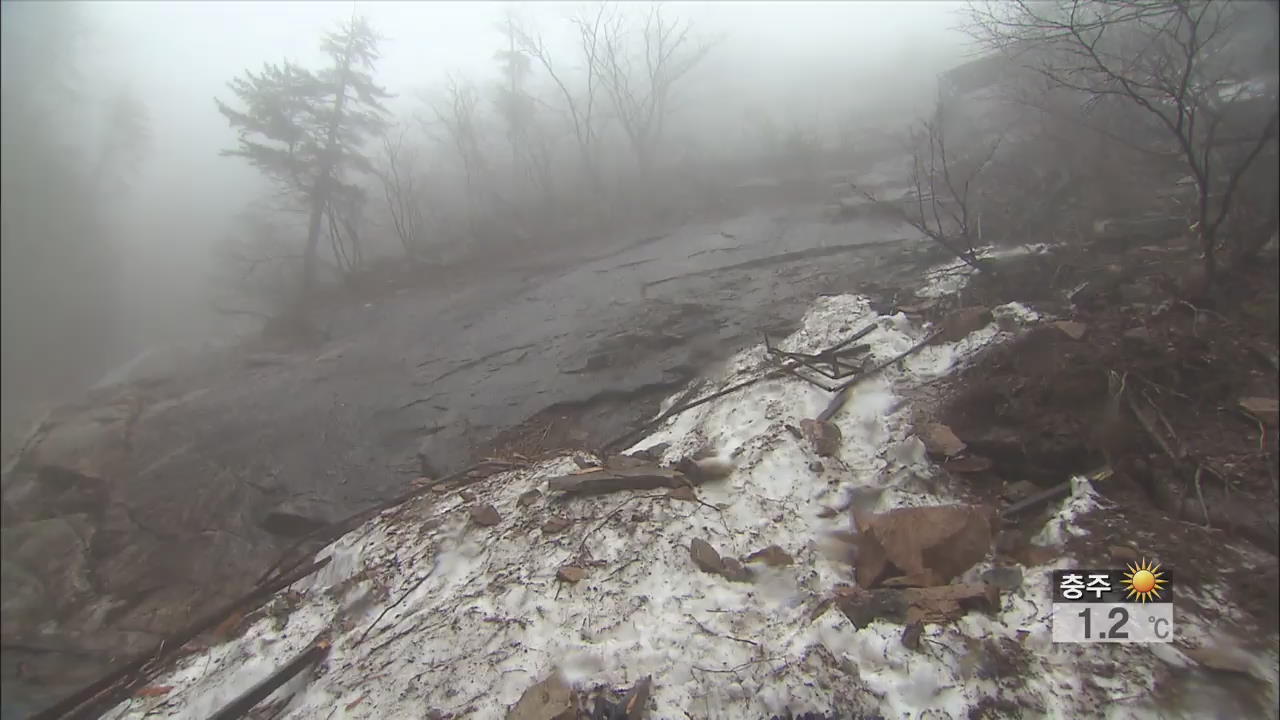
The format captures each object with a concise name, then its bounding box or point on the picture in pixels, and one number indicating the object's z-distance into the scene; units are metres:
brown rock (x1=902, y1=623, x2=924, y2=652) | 3.10
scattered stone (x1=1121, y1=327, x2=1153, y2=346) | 4.38
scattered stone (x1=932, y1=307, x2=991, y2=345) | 6.02
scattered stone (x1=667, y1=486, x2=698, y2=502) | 4.66
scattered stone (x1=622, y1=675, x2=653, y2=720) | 3.05
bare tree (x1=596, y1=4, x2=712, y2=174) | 20.69
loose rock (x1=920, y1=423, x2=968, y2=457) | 4.37
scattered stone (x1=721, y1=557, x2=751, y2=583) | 3.88
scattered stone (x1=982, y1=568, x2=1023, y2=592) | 3.31
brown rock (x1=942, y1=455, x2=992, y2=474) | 4.21
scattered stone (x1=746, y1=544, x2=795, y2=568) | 3.93
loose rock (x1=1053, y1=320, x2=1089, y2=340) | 4.89
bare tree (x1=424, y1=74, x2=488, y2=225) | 21.08
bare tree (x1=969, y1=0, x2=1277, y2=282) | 4.14
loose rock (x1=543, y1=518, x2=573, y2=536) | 4.64
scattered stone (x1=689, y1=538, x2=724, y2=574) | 3.96
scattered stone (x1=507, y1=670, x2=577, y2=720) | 3.07
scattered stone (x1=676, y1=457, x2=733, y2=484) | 4.92
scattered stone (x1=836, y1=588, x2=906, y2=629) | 3.32
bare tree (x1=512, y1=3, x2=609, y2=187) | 20.50
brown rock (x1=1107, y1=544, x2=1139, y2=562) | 3.14
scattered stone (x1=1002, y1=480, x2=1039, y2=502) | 3.92
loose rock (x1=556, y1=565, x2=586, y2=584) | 4.05
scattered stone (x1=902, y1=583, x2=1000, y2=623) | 3.20
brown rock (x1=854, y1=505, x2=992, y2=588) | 3.53
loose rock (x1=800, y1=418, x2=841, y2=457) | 4.86
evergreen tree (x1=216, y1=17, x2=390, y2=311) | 15.51
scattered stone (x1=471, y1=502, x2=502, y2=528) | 5.00
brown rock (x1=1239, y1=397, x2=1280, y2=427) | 3.41
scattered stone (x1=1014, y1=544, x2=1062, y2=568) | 3.36
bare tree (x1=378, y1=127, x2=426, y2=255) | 17.14
